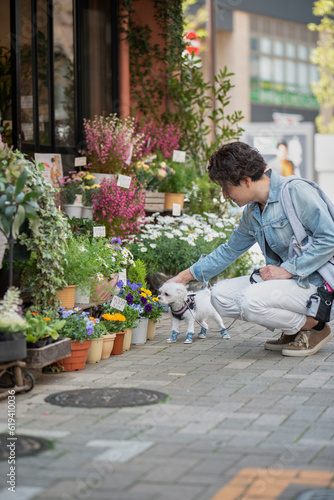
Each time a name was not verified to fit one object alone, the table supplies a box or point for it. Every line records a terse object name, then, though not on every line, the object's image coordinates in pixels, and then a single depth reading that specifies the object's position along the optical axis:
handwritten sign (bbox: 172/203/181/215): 14.60
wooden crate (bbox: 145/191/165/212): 14.17
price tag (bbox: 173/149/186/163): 15.17
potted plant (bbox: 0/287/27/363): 7.17
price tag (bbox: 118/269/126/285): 10.53
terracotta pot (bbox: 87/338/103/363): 9.10
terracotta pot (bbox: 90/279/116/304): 9.72
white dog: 9.99
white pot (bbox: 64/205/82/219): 12.04
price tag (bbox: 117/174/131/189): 12.53
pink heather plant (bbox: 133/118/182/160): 14.92
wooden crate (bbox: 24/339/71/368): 7.65
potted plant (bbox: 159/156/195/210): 14.92
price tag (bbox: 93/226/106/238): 11.08
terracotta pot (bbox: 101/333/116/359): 9.41
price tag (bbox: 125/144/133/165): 13.31
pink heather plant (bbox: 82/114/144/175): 13.04
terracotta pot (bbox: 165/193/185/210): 14.89
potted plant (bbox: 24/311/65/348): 7.75
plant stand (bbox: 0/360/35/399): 7.33
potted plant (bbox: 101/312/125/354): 9.71
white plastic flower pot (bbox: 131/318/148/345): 10.37
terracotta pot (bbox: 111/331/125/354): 9.73
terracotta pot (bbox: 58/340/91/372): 8.60
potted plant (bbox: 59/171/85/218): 12.07
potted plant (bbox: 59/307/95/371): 8.57
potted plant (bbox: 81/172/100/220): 12.35
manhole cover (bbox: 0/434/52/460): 5.69
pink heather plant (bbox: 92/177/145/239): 12.19
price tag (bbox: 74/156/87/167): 13.04
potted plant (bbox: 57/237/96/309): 9.23
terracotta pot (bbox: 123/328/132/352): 9.97
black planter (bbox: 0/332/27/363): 7.15
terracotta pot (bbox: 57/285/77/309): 9.15
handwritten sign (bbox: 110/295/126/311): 9.79
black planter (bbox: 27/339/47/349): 7.76
